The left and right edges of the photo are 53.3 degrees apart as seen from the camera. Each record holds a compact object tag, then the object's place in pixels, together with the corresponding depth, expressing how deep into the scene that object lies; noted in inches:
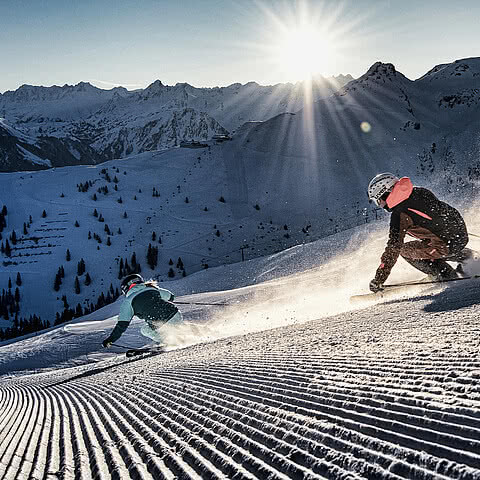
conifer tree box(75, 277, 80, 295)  3223.4
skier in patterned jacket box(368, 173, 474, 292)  421.4
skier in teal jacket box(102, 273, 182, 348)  587.5
